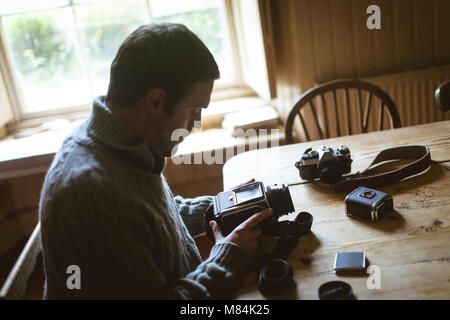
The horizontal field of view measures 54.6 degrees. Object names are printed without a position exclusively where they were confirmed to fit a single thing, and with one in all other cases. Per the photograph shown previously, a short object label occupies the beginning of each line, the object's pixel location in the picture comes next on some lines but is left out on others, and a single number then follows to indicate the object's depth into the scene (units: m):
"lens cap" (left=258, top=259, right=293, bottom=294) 0.85
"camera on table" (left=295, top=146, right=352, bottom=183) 1.22
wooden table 0.82
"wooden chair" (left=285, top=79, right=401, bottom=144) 1.72
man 0.81
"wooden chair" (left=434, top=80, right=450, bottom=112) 1.47
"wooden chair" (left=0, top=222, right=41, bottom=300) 0.77
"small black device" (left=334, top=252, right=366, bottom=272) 0.87
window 2.58
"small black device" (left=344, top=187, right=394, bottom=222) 1.04
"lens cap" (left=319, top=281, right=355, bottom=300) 0.80
